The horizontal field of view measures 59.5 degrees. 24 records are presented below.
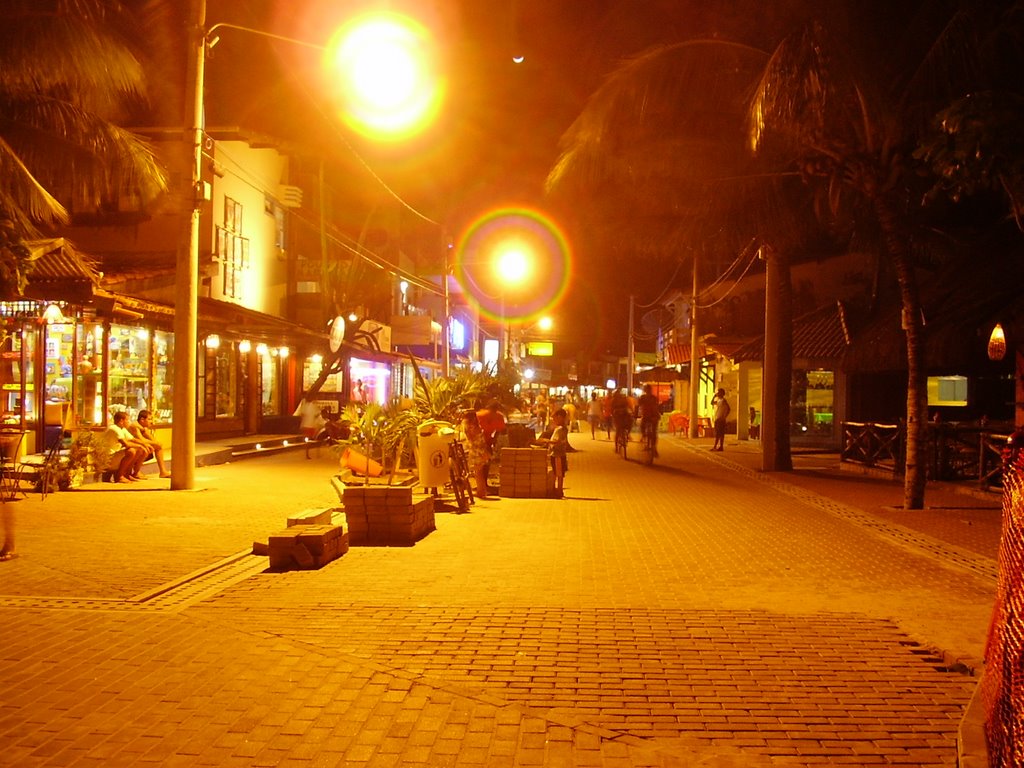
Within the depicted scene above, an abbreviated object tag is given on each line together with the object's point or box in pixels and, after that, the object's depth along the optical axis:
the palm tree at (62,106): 13.67
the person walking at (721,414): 26.06
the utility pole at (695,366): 32.88
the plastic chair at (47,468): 13.64
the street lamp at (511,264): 26.16
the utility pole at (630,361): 48.22
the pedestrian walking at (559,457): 14.50
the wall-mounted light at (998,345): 14.30
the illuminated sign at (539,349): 62.50
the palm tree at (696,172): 14.09
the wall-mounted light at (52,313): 16.20
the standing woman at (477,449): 13.99
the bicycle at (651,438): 22.23
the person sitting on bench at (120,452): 15.17
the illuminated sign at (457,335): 52.64
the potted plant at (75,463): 14.16
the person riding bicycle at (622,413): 24.09
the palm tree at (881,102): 11.65
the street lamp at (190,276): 13.73
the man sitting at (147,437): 15.97
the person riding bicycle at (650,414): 22.01
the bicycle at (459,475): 12.68
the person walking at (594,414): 34.53
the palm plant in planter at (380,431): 14.40
